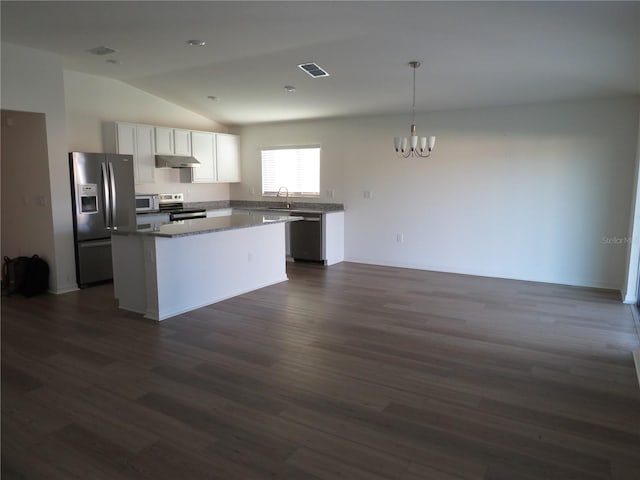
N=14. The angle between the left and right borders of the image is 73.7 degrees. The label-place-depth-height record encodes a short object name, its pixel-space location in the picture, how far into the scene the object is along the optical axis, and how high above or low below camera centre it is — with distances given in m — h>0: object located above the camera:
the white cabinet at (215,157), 7.68 +0.61
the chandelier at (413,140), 4.73 +0.55
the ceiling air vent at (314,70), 5.13 +1.47
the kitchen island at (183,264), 4.45 -0.84
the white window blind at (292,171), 8.00 +0.36
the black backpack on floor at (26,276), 5.34 -1.09
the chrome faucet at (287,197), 8.20 -0.11
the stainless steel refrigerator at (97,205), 5.54 -0.22
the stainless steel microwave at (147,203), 6.50 -0.21
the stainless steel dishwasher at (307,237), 7.32 -0.84
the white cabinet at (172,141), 6.92 +0.80
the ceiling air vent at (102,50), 4.87 +1.60
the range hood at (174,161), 6.90 +0.46
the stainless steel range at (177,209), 6.96 -0.33
